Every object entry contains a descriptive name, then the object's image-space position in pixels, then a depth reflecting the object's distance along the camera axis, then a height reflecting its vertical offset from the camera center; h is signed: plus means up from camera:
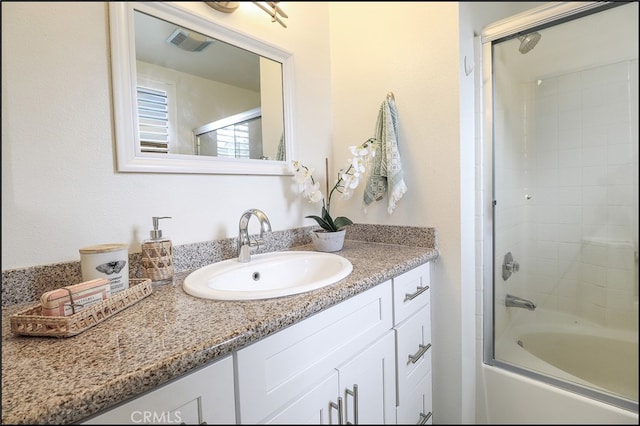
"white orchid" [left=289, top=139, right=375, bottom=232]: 1.14 +0.12
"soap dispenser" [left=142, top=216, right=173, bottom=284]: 0.73 -0.12
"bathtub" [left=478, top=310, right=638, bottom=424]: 1.05 -0.72
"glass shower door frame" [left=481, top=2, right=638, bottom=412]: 1.09 +0.23
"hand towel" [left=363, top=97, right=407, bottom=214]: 1.13 +0.17
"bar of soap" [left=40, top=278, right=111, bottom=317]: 0.49 -0.15
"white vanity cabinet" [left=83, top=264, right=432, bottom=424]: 0.44 -0.34
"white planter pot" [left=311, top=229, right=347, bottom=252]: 1.10 -0.12
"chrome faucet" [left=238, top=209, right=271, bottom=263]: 0.91 -0.10
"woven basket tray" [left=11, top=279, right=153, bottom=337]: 0.48 -0.18
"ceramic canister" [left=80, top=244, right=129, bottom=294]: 0.62 -0.11
